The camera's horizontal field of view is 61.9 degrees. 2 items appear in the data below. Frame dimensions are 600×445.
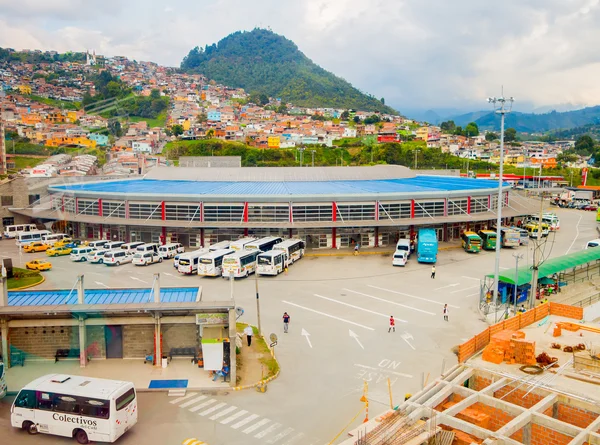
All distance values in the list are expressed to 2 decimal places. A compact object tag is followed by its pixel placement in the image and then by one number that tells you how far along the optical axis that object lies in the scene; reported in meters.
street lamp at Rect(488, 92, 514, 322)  23.83
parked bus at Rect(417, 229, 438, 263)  34.06
